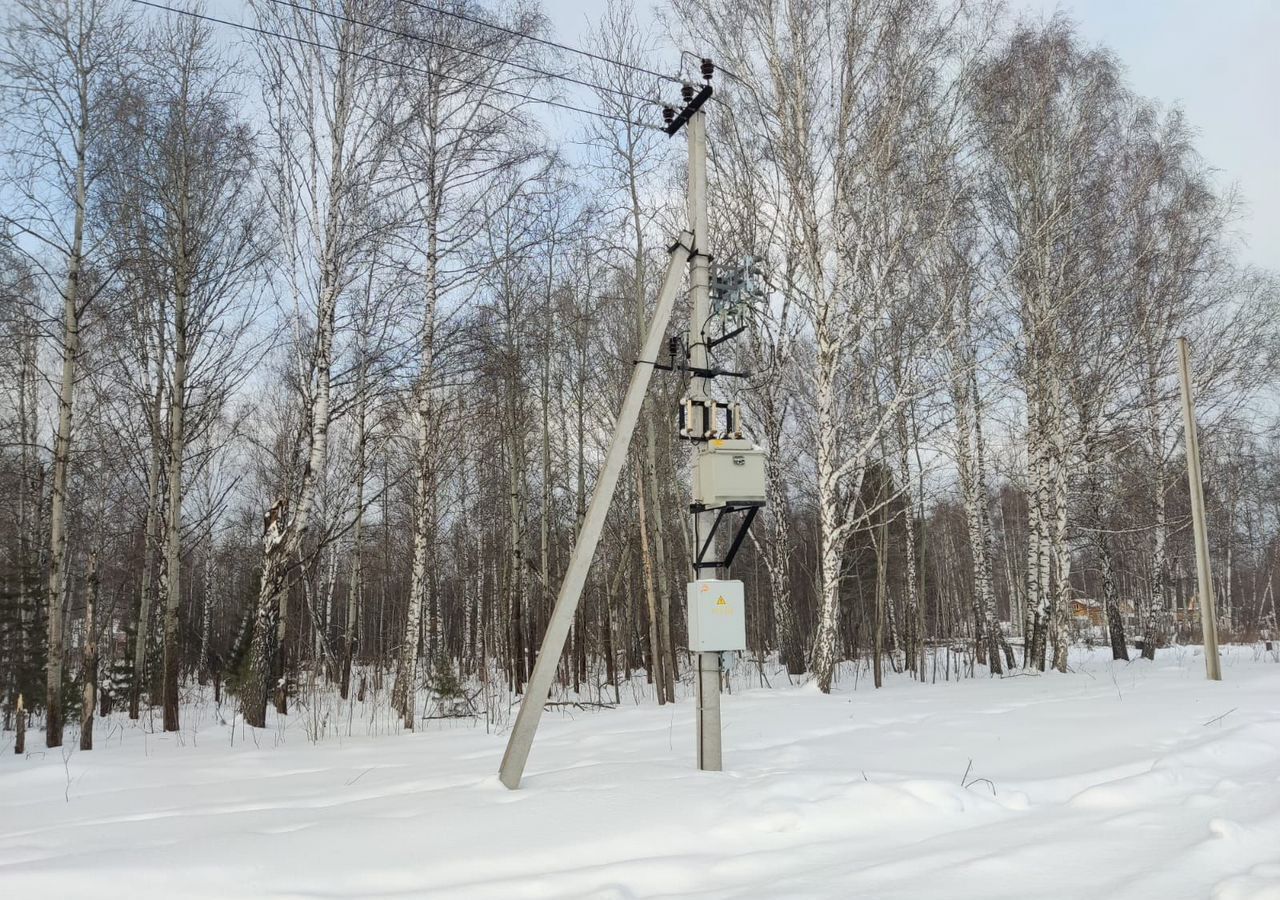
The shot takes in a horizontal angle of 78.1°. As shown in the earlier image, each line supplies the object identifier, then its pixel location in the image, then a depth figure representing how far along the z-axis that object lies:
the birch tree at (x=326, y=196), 9.86
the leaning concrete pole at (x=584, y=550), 5.20
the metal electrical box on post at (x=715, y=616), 5.78
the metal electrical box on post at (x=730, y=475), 5.84
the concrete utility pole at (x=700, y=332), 5.73
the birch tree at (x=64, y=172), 8.91
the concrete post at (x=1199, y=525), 12.02
